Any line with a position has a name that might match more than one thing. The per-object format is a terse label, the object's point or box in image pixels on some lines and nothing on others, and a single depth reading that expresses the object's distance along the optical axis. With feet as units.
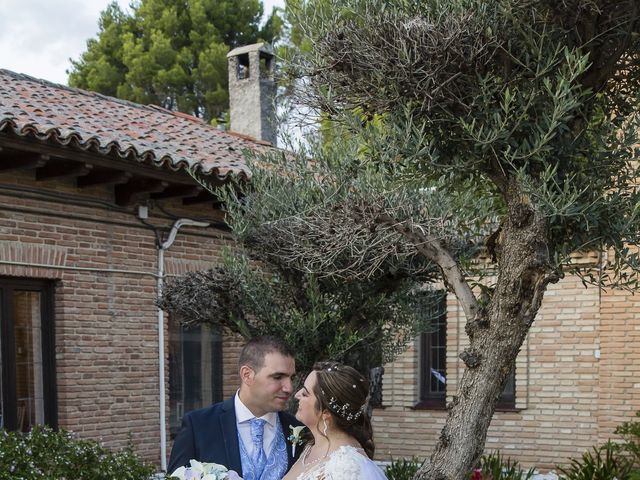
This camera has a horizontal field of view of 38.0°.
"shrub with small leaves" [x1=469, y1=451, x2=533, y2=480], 27.45
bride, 12.64
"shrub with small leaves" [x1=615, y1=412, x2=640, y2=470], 33.60
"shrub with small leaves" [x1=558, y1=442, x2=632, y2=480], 29.19
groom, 13.56
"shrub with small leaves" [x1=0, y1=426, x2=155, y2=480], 13.42
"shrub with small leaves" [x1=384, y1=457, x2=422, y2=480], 27.85
